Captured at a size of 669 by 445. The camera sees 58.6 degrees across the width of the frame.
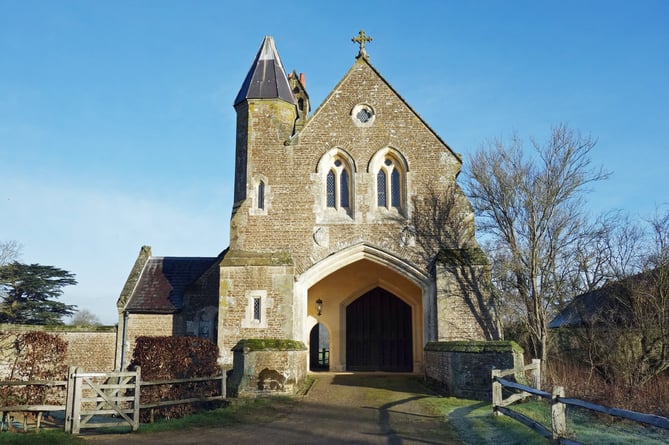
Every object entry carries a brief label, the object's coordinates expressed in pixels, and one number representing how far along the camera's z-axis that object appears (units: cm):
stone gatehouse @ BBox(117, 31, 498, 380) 1784
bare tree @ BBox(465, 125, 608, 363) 1814
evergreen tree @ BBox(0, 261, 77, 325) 3653
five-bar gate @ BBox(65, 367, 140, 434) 1091
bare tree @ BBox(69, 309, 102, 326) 6359
